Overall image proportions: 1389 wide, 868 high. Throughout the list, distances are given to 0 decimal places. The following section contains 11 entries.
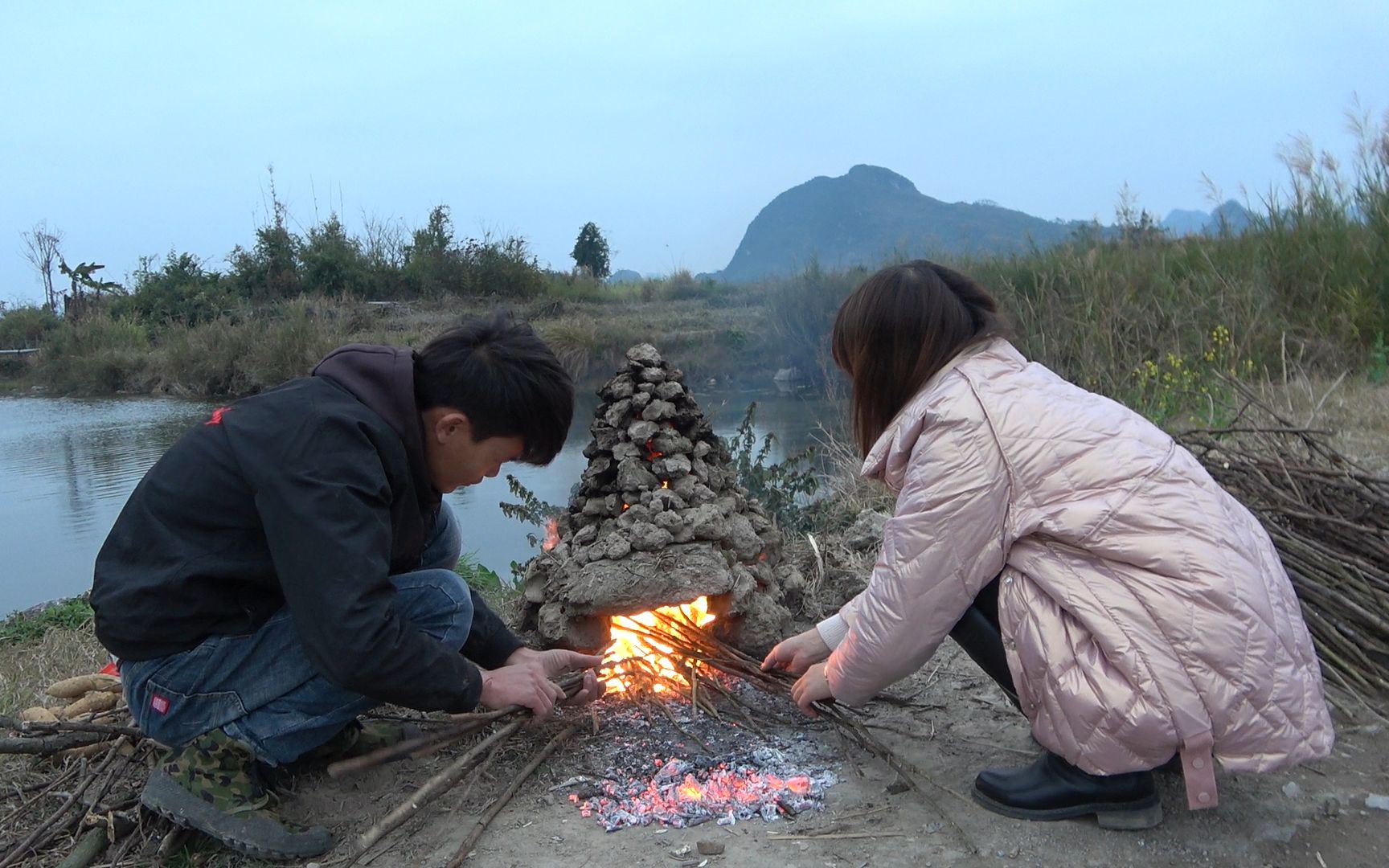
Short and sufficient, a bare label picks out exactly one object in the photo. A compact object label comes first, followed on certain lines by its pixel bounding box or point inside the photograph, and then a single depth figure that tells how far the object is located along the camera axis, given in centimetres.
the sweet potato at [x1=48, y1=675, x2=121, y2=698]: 306
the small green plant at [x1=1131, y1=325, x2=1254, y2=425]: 601
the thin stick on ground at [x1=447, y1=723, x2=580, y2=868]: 213
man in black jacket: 197
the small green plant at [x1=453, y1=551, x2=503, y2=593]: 550
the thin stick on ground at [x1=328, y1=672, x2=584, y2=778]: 246
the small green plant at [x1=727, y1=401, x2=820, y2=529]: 516
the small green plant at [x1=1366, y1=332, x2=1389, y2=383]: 670
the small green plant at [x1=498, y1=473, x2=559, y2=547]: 493
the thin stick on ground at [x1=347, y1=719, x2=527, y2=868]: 218
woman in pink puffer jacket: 181
